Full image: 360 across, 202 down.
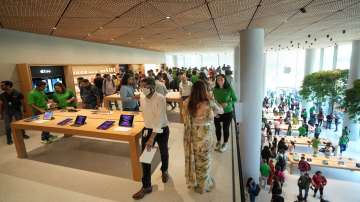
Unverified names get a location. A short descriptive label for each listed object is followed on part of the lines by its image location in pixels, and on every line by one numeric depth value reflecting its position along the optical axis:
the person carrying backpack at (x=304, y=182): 6.31
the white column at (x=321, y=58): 15.97
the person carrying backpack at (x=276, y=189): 5.64
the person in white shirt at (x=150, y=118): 2.29
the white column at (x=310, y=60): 15.58
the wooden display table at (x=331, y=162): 8.19
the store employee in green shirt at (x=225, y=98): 3.28
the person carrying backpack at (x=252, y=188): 4.97
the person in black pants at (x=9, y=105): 4.20
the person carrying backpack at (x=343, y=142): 9.87
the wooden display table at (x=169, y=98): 5.04
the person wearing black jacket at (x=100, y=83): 6.64
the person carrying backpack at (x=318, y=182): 6.58
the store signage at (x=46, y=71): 5.81
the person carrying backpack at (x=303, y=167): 6.89
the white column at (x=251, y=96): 5.07
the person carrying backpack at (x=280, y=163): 7.47
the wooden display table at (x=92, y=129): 2.59
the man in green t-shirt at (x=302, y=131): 11.65
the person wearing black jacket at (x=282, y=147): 8.20
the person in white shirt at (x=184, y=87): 4.64
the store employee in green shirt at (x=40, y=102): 4.15
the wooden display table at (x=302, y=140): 10.51
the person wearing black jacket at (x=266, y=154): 7.38
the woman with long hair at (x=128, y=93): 4.36
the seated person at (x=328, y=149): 9.48
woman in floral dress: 2.12
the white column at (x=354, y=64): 9.60
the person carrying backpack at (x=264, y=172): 6.50
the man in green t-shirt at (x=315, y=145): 9.48
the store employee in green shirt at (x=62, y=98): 4.47
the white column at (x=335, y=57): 14.57
